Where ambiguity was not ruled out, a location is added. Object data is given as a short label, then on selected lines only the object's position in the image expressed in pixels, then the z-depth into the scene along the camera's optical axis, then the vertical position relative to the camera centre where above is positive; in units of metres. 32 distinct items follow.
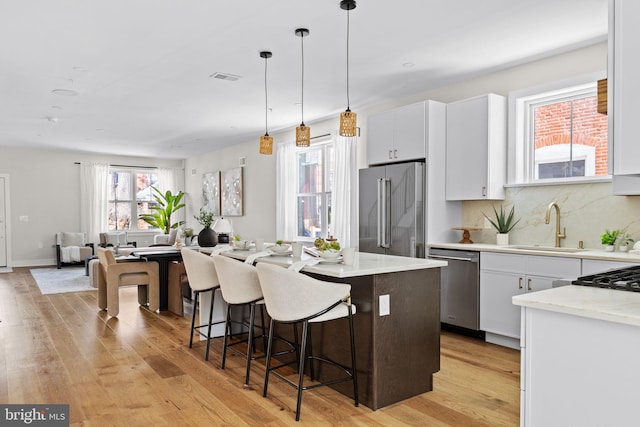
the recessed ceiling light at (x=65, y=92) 5.37 +1.33
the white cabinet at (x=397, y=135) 4.76 +0.77
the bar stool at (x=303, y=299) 2.54 -0.53
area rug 6.97 -1.28
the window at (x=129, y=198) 11.10 +0.17
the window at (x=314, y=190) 6.93 +0.24
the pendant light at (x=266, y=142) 4.14 +0.58
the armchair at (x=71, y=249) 9.51 -0.92
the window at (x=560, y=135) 4.04 +0.65
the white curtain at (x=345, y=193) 6.22 +0.17
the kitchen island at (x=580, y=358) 1.45 -0.51
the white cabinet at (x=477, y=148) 4.42 +0.57
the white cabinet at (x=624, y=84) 1.52 +0.41
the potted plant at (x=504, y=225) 4.43 -0.19
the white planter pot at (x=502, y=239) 4.41 -0.32
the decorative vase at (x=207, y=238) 5.01 -0.36
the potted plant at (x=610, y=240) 3.61 -0.27
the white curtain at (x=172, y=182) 11.53 +0.58
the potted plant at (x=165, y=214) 10.96 -0.22
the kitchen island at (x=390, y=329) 2.71 -0.76
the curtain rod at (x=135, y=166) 11.03 +0.94
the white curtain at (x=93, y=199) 10.44 +0.13
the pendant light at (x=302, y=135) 3.85 +0.59
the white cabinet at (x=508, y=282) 3.66 -0.64
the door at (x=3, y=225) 9.77 -0.44
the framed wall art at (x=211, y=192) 9.94 +0.29
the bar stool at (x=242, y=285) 3.14 -0.55
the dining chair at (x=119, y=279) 5.20 -0.86
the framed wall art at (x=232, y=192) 9.09 +0.27
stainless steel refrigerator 4.65 -0.04
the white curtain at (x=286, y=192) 7.57 +0.22
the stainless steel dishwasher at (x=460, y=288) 4.18 -0.77
